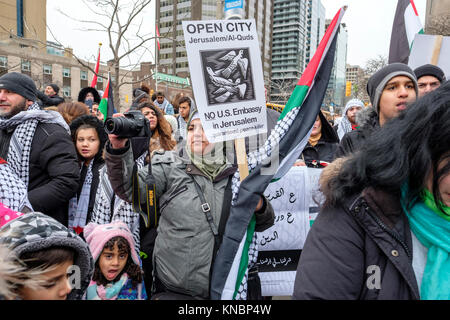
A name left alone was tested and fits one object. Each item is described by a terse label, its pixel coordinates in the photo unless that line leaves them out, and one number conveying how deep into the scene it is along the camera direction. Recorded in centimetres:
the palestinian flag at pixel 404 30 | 352
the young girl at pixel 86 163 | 312
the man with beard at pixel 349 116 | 584
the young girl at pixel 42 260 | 128
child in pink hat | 245
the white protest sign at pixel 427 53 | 327
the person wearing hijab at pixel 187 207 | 197
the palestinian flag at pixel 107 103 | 502
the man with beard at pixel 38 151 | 265
